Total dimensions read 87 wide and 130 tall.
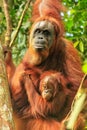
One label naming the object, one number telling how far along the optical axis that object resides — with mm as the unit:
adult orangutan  6386
